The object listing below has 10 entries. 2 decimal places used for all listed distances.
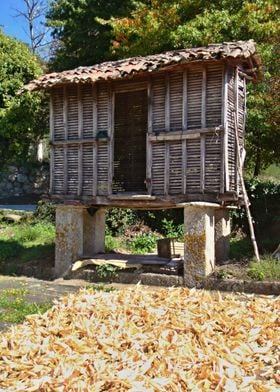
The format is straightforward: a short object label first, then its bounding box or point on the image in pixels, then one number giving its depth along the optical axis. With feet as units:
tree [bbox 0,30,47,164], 62.80
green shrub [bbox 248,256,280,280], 31.17
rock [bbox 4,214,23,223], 54.03
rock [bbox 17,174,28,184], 74.86
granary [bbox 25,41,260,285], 33.30
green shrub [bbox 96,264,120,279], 36.09
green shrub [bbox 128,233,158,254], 45.52
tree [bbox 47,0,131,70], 64.54
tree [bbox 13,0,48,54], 106.22
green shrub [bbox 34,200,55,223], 52.90
